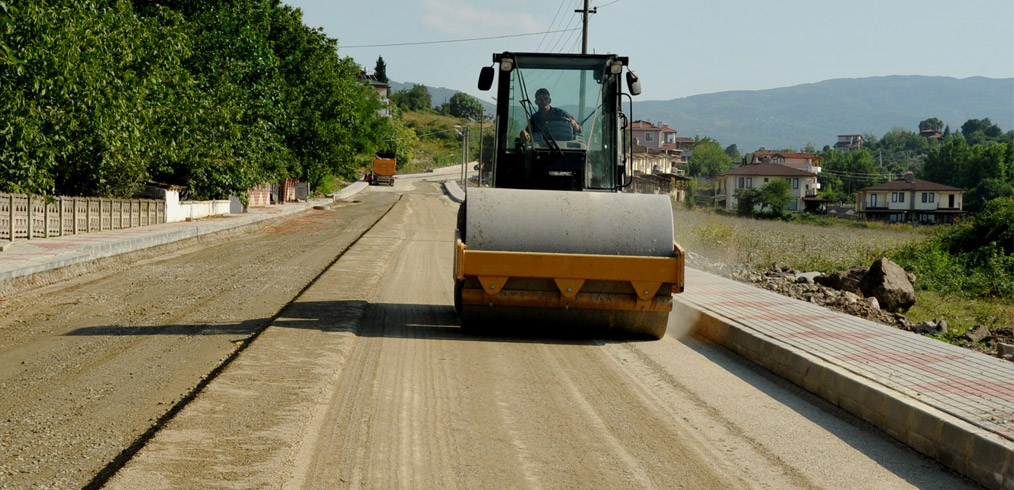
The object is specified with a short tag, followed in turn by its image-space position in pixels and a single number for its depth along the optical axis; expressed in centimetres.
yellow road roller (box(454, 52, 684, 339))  952
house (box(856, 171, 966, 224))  11306
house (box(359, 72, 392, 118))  18026
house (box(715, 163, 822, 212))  12840
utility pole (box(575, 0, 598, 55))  3810
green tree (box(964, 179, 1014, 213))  11781
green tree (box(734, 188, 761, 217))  10162
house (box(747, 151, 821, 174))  17425
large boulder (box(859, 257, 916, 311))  1695
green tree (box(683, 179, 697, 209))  9393
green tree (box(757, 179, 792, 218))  9944
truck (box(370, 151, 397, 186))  10075
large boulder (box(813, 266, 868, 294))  1788
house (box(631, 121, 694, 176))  13750
